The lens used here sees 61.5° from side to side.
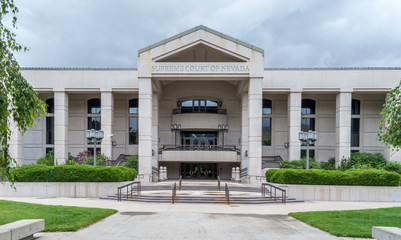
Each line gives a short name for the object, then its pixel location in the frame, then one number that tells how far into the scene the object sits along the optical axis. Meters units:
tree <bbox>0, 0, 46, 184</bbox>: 6.23
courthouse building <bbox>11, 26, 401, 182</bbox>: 29.86
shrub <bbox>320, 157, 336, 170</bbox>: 32.96
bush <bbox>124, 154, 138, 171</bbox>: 31.51
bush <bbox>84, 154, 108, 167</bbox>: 30.77
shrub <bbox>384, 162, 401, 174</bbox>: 30.52
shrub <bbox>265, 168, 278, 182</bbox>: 23.65
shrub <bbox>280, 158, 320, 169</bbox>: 30.22
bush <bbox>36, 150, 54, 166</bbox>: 32.03
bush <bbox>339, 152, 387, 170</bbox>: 31.28
